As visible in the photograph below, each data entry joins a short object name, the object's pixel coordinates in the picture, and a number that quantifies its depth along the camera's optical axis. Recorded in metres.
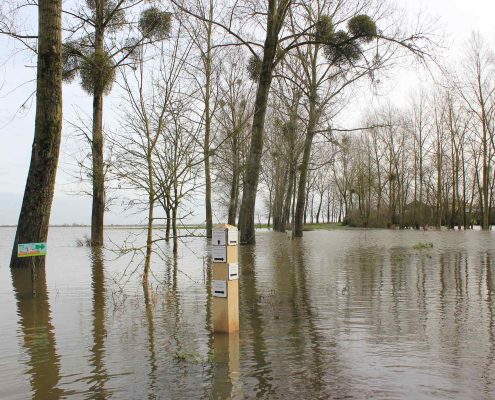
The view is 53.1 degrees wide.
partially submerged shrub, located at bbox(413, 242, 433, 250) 16.48
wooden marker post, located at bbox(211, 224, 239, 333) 4.79
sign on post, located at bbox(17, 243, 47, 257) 6.62
